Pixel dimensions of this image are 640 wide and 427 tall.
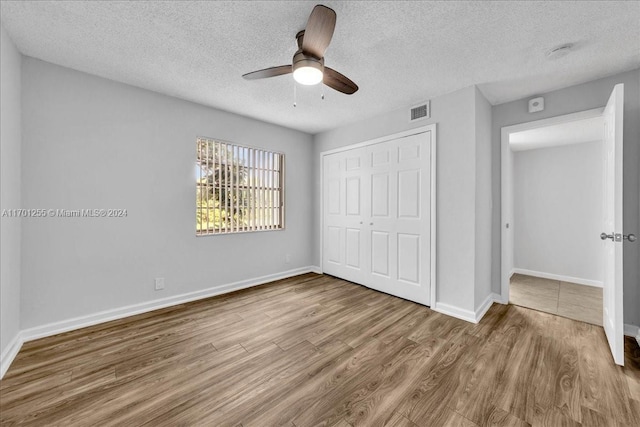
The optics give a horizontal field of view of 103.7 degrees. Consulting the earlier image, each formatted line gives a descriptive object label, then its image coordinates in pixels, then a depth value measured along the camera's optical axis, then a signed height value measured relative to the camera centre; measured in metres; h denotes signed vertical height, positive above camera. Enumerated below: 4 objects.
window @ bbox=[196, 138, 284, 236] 3.38 +0.36
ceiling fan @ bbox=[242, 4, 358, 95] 1.50 +1.10
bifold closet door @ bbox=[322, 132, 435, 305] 3.12 -0.06
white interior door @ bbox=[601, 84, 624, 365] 1.91 -0.12
